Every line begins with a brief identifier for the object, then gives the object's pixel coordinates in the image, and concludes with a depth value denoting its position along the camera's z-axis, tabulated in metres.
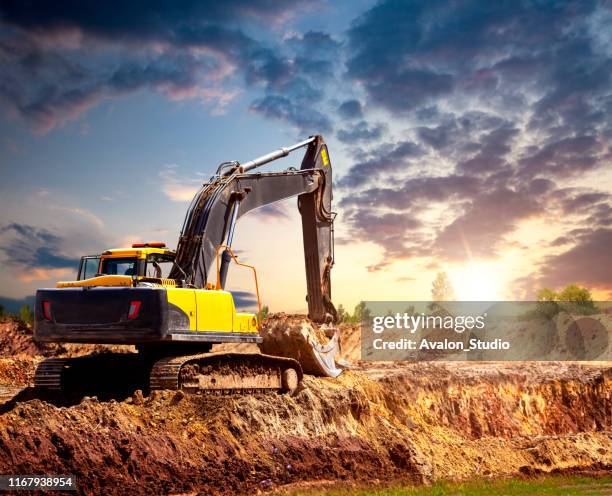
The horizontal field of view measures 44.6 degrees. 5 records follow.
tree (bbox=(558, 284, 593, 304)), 72.38
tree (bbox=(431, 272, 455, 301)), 73.62
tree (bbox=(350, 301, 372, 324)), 36.08
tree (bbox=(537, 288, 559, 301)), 72.94
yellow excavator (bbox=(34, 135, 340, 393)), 13.03
